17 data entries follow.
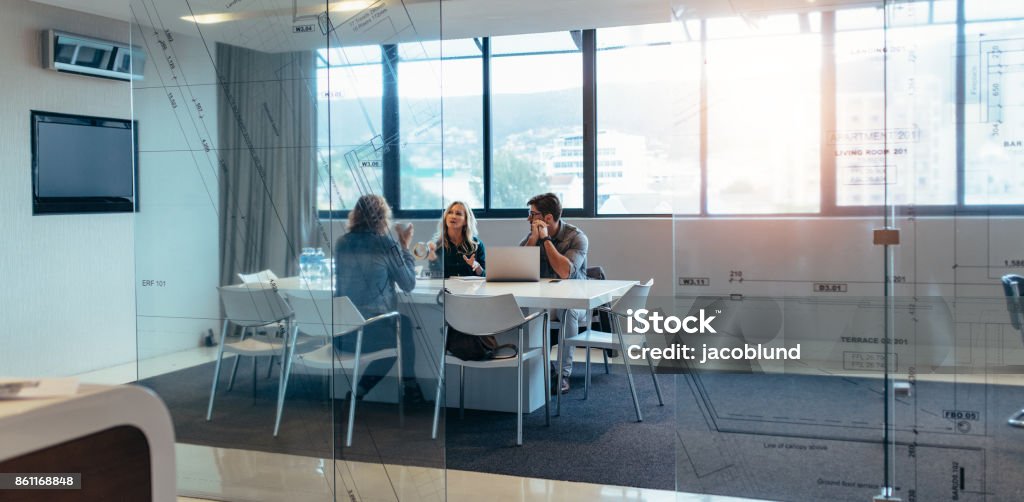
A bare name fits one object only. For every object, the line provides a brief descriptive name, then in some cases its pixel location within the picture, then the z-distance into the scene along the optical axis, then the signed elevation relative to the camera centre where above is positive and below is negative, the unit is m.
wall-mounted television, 6.21 +0.56
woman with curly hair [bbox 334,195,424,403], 3.34 -0.16
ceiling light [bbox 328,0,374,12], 3.28 +0.89
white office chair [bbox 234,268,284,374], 3.45 -0.17
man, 5.70 -0.06
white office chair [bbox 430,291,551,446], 4.39 -0.43
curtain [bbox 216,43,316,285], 3.38 +0.32
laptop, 5.38 -0.18
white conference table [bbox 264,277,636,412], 3.37 -0.35
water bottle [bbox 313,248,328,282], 3.38 -0.11
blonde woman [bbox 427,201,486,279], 5.73 -0.06
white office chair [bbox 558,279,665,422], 5.02 -0.52
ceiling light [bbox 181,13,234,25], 3.43 +0.89
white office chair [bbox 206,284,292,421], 3.46 -0.31
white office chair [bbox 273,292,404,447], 3.35 -0.37
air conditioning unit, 6.21 +1.40
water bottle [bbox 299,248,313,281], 3.39 -0.10
